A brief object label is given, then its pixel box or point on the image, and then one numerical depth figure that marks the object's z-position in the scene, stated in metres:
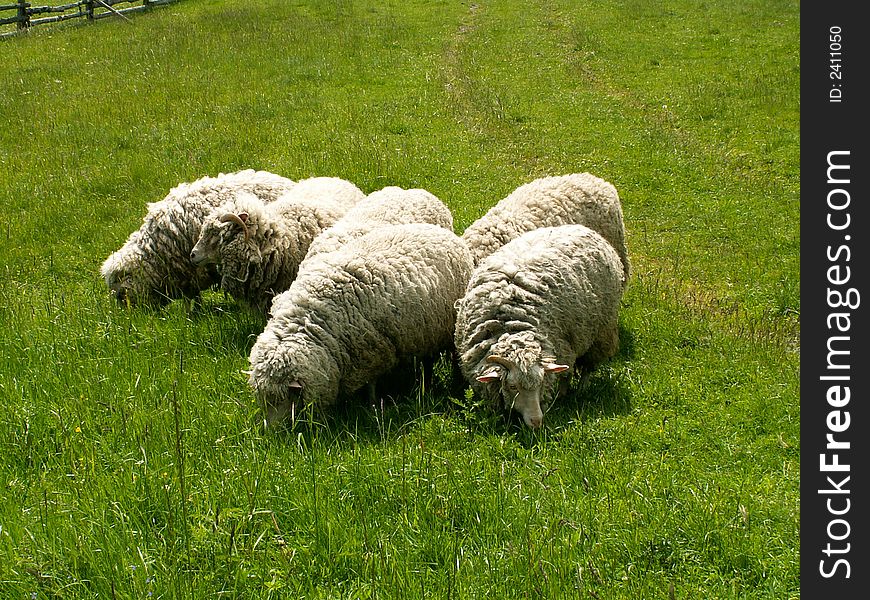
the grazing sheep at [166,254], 8.62
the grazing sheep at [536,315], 6.31
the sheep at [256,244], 7.86
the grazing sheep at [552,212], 8.12
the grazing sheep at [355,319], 6.22
